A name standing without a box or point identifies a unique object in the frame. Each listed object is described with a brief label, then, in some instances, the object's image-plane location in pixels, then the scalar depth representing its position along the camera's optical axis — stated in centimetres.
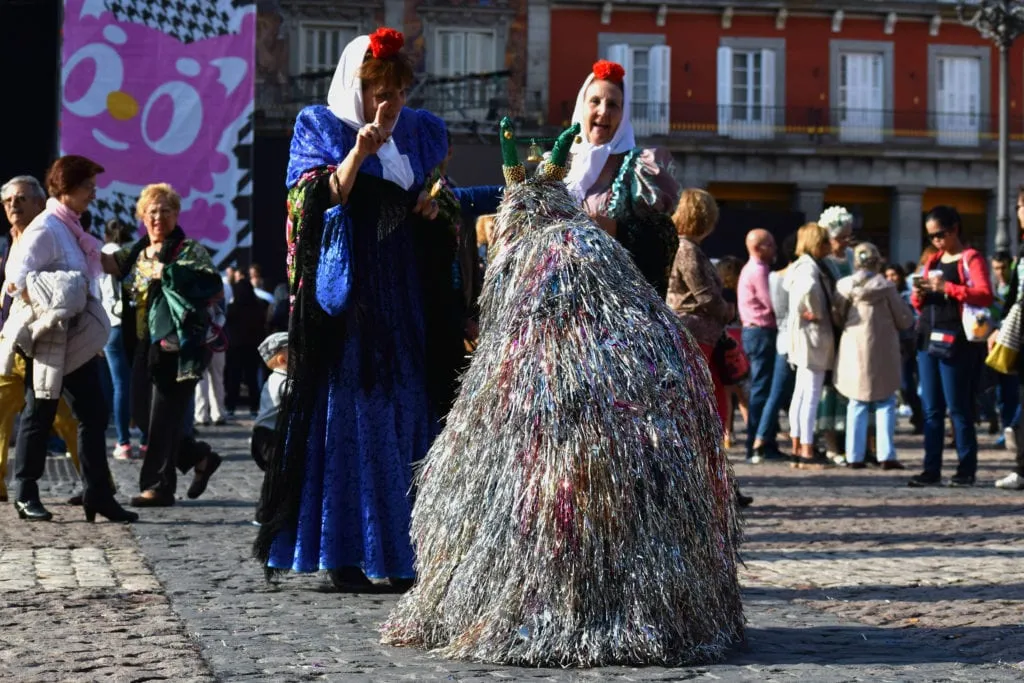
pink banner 2084
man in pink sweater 1317
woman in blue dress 607
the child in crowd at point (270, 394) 793
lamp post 2267
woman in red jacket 1099
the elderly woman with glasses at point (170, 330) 941
